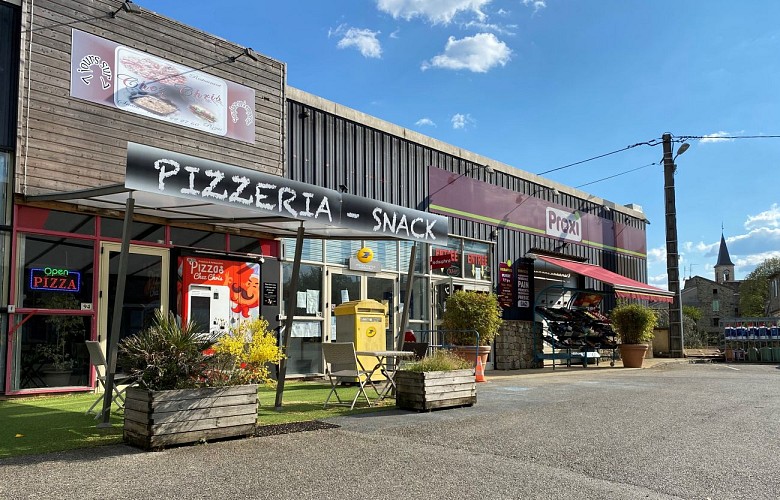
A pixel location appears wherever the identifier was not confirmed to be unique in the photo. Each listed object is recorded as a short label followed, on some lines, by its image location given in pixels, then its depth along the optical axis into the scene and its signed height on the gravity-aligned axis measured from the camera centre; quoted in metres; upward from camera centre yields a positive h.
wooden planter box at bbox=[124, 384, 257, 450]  5.19 -0.89
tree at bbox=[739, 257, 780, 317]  69.75 +1.95
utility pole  21.98 +1.85
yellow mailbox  10.63 -0.26
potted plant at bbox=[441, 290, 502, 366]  12.19 -0.20
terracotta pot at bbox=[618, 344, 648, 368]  16.58 -1.16
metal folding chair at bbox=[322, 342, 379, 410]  7.77 -0.61
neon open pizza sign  8.77 +0.43
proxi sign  19.31 +2.66
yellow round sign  12.95 +1.12
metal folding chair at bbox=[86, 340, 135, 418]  6.59 -0.55
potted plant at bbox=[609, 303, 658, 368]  16.47 -0.50
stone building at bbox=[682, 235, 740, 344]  80.88 +1.47
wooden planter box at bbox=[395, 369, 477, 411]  7.44 -0.95
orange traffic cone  11.62 -1.16
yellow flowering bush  5.80 -0.42
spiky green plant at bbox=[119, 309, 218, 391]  5.43 -0.40
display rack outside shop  16.97 -0.62
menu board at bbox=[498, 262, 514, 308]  16.64 +0.66
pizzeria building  7.89 +1.36
